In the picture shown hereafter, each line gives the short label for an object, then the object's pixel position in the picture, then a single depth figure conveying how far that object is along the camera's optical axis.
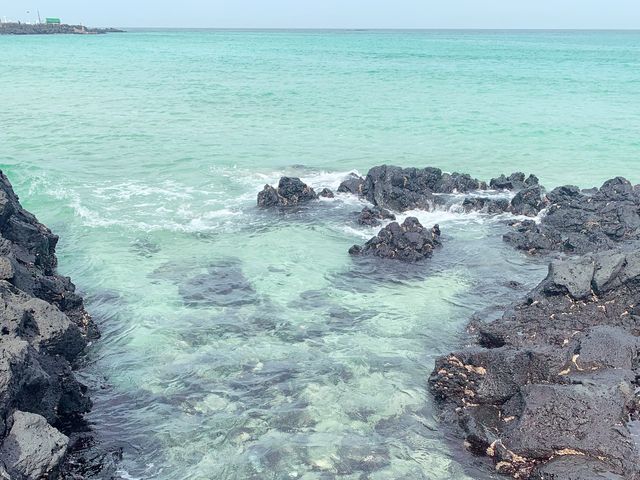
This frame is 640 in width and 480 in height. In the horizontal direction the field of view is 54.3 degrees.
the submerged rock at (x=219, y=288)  17.36
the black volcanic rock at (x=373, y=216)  23.87
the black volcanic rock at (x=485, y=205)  25.17
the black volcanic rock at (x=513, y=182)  28.11
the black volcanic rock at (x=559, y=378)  10.61
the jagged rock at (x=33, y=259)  15.16
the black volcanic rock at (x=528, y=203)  24.84
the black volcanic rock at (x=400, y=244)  20.28
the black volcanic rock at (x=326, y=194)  26.91
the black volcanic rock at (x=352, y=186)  27.28
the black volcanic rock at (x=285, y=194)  25.84
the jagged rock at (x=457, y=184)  27.40
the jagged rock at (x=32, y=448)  9.20
